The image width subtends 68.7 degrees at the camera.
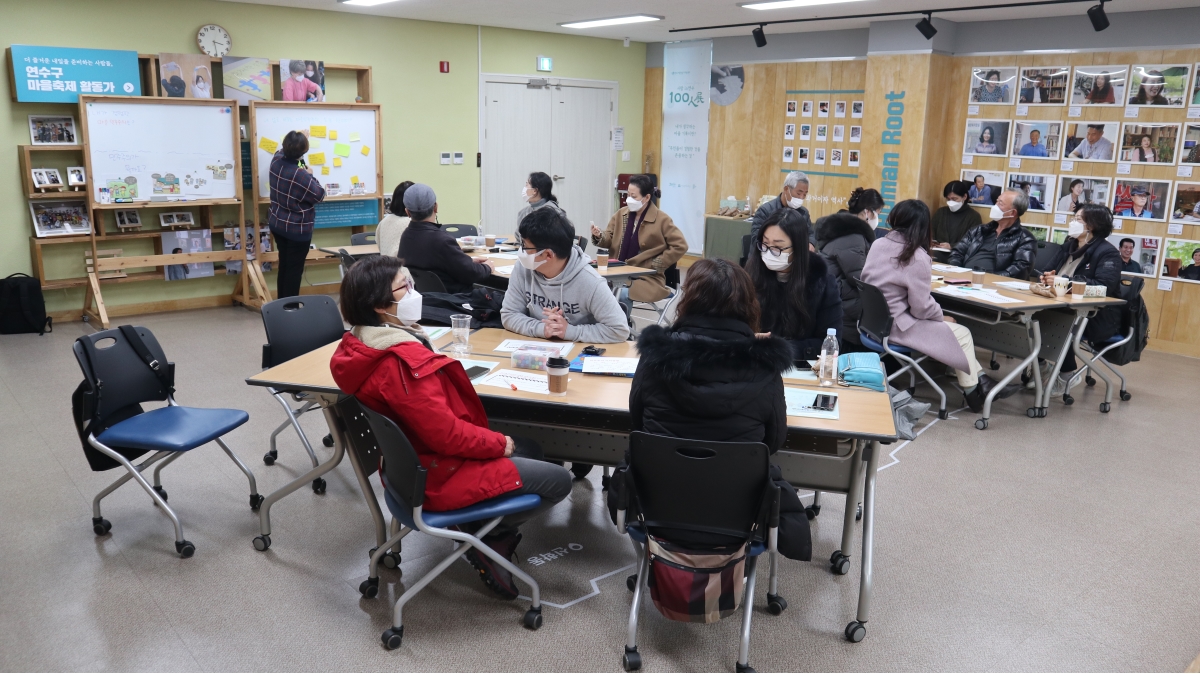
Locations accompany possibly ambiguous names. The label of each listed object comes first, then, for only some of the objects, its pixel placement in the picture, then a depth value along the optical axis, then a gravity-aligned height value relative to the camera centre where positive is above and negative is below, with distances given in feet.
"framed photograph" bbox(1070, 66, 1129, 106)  24.22 +2.28
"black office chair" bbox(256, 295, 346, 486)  13.29 -2.74
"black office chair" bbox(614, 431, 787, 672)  8.54 -3.23
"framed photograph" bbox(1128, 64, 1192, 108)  23.15 +2.24
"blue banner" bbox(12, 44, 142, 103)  22.21 +1.88
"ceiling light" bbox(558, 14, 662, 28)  28.04 +4.45
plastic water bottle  10.96 -2.44
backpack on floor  22.54 -4.03
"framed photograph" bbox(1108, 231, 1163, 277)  24.35 -2.20
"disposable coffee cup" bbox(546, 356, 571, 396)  10.38 -2.52
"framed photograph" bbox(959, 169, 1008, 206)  26.89 -0.63
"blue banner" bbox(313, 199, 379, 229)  27.99 -1.94
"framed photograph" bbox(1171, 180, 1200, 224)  23.44 -0.87
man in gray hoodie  12.85 -2.00
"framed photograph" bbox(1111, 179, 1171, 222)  23.98 -0.80
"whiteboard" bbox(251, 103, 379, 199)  26.12 +0.38
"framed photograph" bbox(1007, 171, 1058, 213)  25.99 -0.59
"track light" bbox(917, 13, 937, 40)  24.21 +3.72
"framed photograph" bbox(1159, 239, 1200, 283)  23.66 -2.40
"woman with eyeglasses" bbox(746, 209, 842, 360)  12.84 -1.82
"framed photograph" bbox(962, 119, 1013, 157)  26.61 +0.85
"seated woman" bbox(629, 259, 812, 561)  8.65 -2.13
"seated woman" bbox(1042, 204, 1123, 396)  18.97 -2.11
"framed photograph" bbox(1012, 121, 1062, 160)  25.67 +0.80
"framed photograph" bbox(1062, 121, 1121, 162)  24.58 +0.77
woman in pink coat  16.75 -2.36
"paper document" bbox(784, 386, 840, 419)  9.84 -2.73
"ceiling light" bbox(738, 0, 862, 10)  23.37 +4.24
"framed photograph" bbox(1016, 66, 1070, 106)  25.21 +2.32
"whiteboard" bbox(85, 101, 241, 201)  23.30 -0.01
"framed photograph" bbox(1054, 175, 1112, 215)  25.00 -0.66
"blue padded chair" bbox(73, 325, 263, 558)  11.31 -3.60
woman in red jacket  9.09 -2.55
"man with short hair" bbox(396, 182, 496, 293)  16.72 -1.76
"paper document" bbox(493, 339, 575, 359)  12.43 -2.66
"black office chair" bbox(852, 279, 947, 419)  17.29 -3.29
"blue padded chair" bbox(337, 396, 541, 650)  9.02 -3.74
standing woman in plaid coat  23.89 -1.46
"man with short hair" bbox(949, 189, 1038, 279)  21.17 -1.89
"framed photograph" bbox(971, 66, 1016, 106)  26.18 +2.39
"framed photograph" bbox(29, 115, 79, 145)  22.99 +0.41
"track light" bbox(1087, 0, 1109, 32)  21.26 +3.62
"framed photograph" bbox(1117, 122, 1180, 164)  23.57 +0.72
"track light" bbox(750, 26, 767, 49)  27.66 +3.85
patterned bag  8.95 -4.22
